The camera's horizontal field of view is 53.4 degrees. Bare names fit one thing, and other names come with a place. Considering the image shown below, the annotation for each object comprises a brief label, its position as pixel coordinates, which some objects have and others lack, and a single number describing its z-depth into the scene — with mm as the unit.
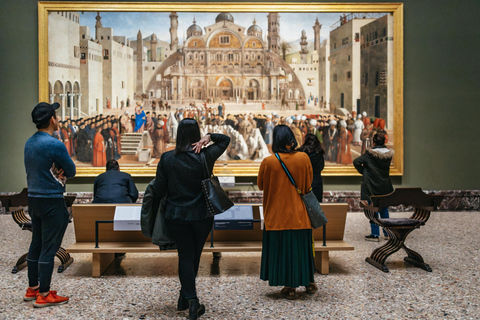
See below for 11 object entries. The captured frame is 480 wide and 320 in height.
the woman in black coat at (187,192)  4488
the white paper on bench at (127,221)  6137
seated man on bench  7305
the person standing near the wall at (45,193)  4867
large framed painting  11539
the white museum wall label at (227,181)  10492
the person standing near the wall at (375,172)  8227
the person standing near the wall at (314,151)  7941
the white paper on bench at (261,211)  5932
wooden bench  6207
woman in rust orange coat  5086
